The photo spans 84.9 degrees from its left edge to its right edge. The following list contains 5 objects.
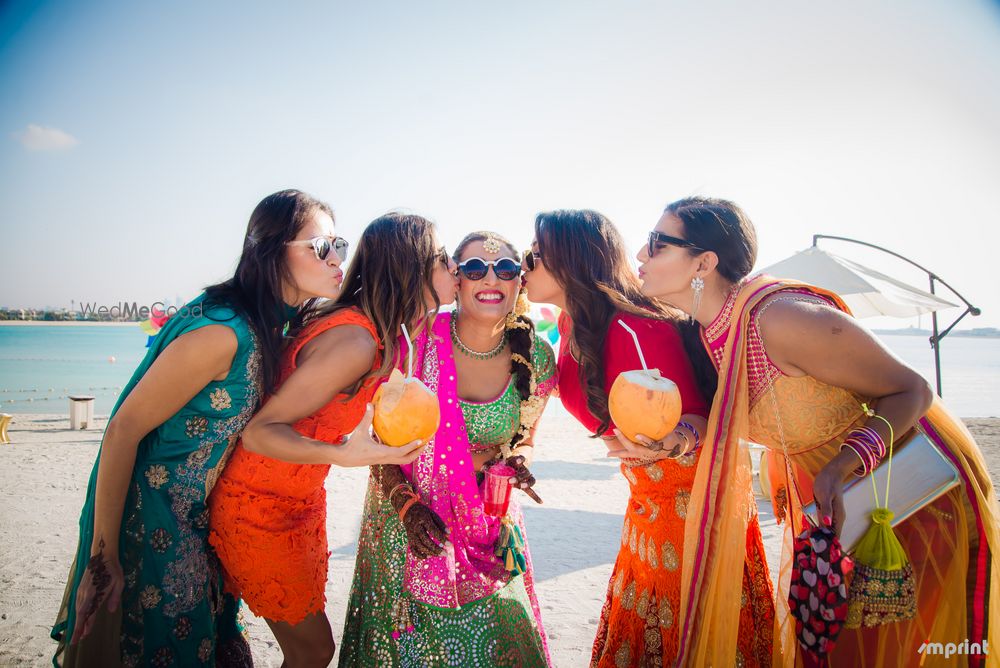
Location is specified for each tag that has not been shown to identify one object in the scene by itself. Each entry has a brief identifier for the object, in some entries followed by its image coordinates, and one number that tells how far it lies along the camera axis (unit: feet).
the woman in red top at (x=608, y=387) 7.97
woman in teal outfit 6.46
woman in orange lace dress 6.63
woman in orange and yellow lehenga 6.44
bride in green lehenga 7.64
